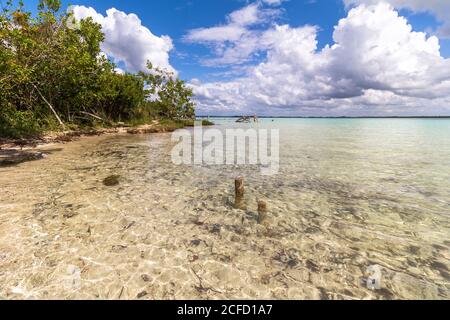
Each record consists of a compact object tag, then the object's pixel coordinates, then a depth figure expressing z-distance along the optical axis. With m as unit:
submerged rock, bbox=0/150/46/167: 12.55
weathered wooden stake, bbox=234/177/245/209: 8.03
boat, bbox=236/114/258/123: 80.75
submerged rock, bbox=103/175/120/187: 10.07
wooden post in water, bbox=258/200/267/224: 7.02
